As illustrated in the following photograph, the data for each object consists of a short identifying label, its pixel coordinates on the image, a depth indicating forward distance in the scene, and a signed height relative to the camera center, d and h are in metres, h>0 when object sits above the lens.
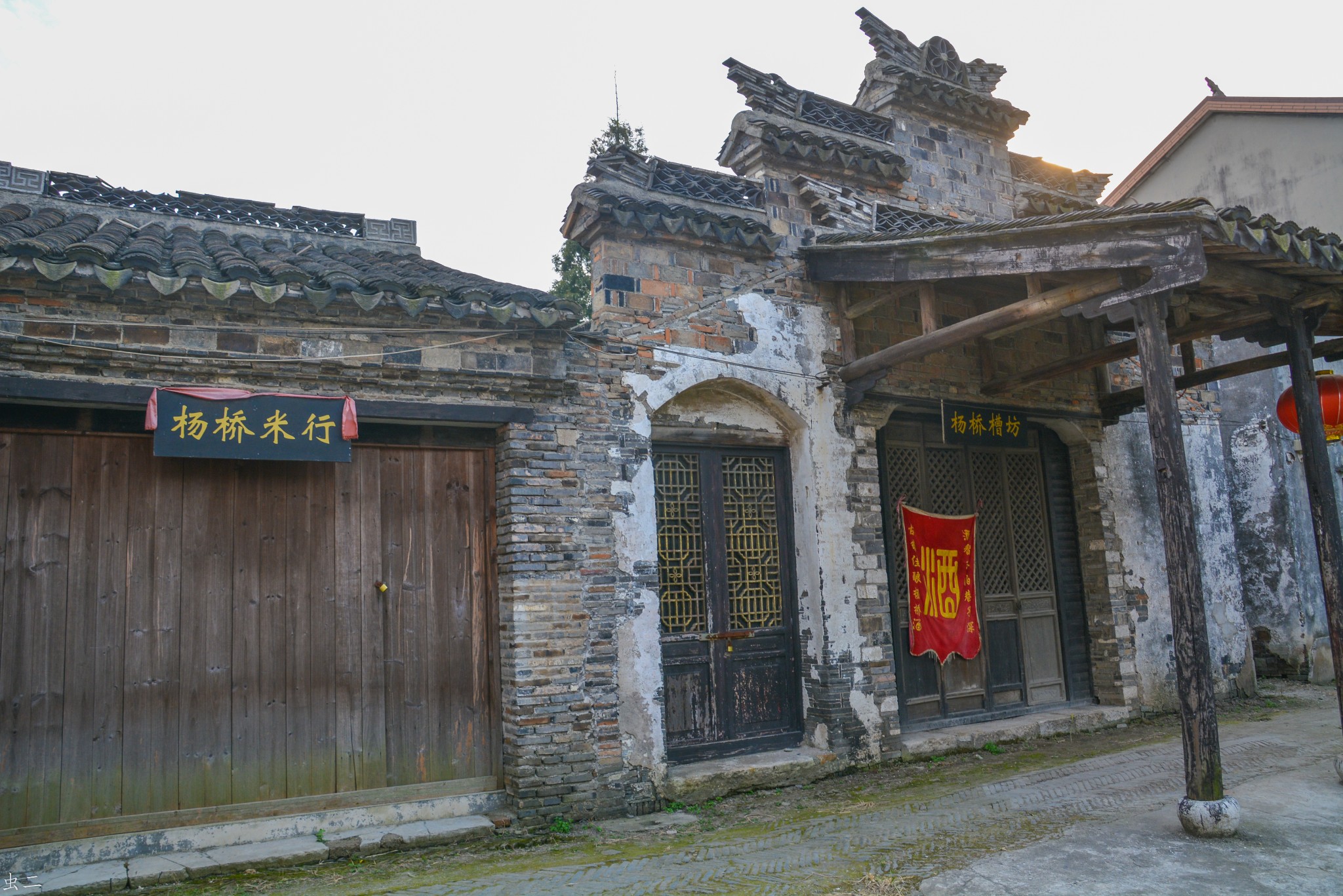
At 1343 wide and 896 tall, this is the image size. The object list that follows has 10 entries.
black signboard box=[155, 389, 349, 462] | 5.21 +1.03
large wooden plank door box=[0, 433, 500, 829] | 5.07 -0.18
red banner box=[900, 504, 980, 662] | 8.09 -0.19
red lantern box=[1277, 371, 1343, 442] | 7.15 +1.12
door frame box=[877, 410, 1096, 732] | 8.05 -0.67
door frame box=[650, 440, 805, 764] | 6.97 +0.03
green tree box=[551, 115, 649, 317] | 18.78 +6.90
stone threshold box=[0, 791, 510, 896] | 4.73 -1.41
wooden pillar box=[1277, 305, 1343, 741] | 6.17 +0.54
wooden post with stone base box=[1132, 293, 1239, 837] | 5.13 -0.37
